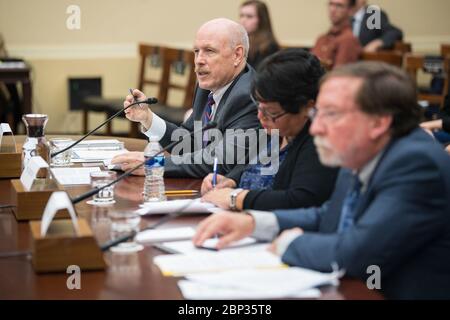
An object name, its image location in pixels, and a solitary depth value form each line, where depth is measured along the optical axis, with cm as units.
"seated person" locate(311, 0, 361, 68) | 652
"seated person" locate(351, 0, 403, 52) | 773
